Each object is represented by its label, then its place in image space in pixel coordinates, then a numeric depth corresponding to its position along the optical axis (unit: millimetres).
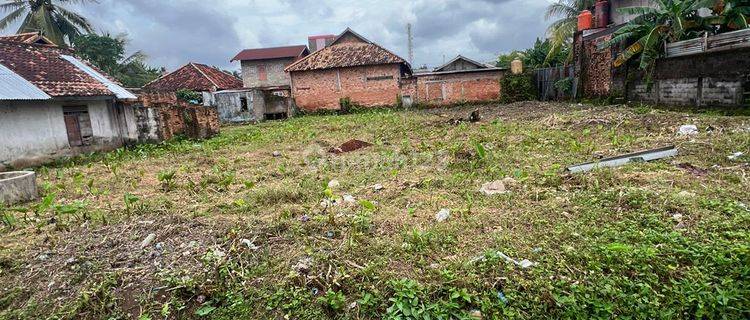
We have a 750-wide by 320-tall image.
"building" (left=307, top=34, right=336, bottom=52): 36344
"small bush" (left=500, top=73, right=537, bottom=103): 20422
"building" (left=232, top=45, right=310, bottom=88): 30322
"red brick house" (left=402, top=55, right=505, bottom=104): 20969
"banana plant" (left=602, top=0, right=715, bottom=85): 11227
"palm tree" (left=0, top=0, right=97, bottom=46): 20094
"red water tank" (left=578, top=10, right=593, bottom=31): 16281
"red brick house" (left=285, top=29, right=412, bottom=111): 21859
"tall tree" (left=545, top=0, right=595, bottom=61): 19062
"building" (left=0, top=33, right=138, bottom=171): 9273
